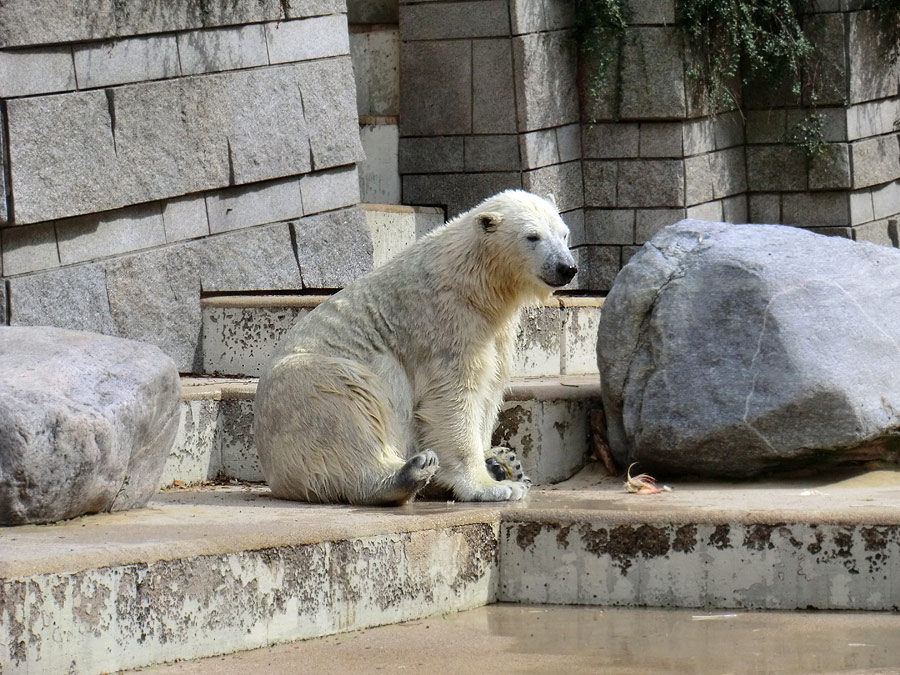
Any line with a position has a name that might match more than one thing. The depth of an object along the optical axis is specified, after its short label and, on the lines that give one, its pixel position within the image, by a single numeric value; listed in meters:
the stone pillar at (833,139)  18.92
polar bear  10.16
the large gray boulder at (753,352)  10.74
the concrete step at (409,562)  7.45
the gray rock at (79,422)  8.50
